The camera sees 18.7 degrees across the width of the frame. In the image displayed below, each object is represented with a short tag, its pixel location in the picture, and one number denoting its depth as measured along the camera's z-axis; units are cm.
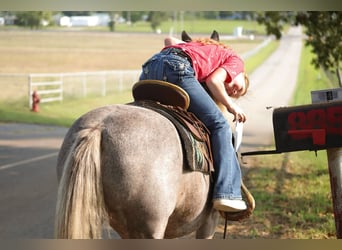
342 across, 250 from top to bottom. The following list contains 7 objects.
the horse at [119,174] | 514
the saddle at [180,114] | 572
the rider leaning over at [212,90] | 621
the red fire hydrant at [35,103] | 2474
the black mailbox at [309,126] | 679
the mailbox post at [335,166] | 709
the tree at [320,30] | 1526
